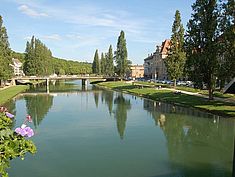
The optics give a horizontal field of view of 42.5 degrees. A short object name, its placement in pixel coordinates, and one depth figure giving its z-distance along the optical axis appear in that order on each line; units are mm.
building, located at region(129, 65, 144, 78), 164475
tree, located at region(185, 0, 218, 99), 33822
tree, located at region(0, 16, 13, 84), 62331
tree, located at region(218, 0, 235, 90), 30000
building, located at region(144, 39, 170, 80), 109812
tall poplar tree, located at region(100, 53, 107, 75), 119188
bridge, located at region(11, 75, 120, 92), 79388
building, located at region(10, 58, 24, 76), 144425
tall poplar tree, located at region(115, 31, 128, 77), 89312
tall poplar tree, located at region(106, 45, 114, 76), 105788
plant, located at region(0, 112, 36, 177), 4395
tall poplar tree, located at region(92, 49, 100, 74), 123844
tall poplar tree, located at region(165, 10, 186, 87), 57062
